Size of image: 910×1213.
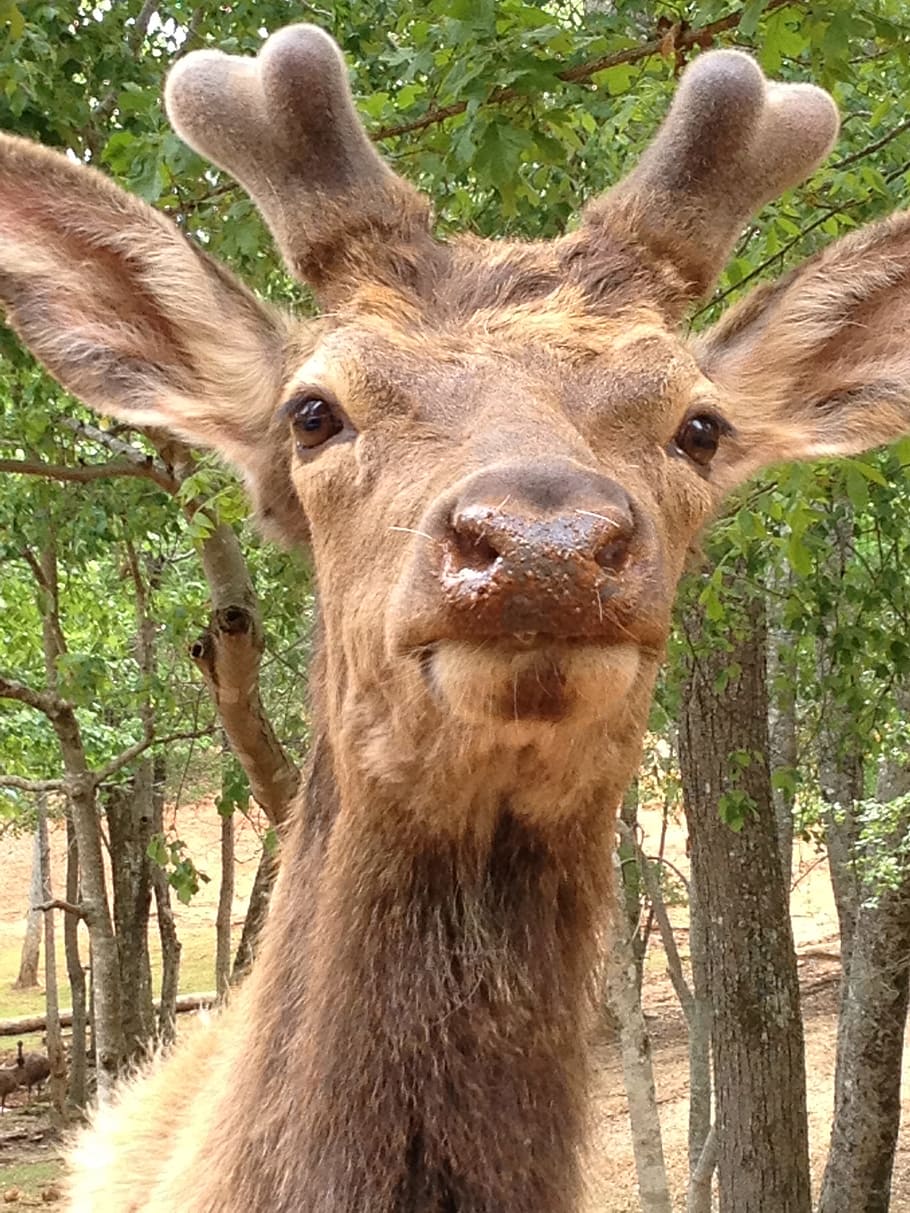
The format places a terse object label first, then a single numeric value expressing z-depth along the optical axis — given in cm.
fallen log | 2325
